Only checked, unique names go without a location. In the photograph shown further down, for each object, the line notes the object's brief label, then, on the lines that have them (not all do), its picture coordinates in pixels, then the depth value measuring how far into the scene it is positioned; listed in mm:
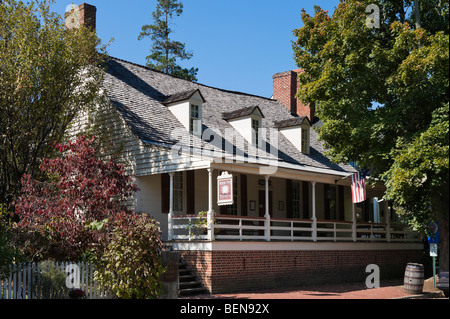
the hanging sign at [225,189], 16797
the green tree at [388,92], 15492
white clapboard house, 17578
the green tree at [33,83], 17766
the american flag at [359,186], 19969
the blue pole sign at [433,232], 17406
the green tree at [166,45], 44031
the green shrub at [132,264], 13398
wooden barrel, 16812
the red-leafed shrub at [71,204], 14859
